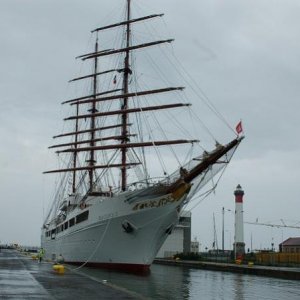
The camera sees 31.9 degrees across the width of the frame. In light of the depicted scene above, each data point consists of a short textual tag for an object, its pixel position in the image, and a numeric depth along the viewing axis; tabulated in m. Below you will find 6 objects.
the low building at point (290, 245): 95.25
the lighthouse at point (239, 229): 69.94
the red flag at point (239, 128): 34.47
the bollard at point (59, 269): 30.62
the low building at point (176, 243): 77.62
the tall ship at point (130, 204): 37.28
